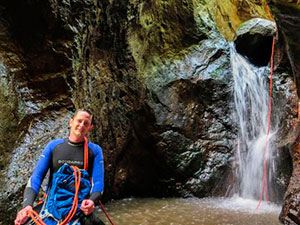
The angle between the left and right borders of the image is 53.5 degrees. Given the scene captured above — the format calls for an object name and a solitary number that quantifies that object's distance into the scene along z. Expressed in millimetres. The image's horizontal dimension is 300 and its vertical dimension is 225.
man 2478
